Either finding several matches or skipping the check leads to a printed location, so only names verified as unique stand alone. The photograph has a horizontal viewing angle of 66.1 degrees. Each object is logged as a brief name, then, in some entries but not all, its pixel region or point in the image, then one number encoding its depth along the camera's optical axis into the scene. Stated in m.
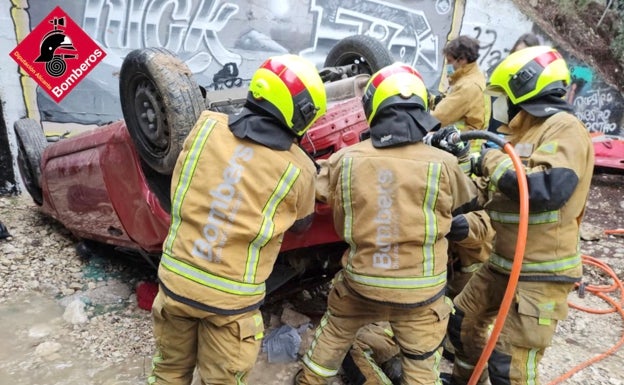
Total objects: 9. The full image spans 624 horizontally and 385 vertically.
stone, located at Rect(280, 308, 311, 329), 3.14
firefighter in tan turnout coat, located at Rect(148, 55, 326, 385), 1.88
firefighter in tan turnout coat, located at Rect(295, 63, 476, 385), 2.01
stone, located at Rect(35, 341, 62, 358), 2.74
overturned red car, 2.41
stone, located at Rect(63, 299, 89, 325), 3.05
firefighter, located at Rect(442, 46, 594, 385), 2.06
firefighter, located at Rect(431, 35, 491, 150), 3.97
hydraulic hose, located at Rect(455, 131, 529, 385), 1.90
